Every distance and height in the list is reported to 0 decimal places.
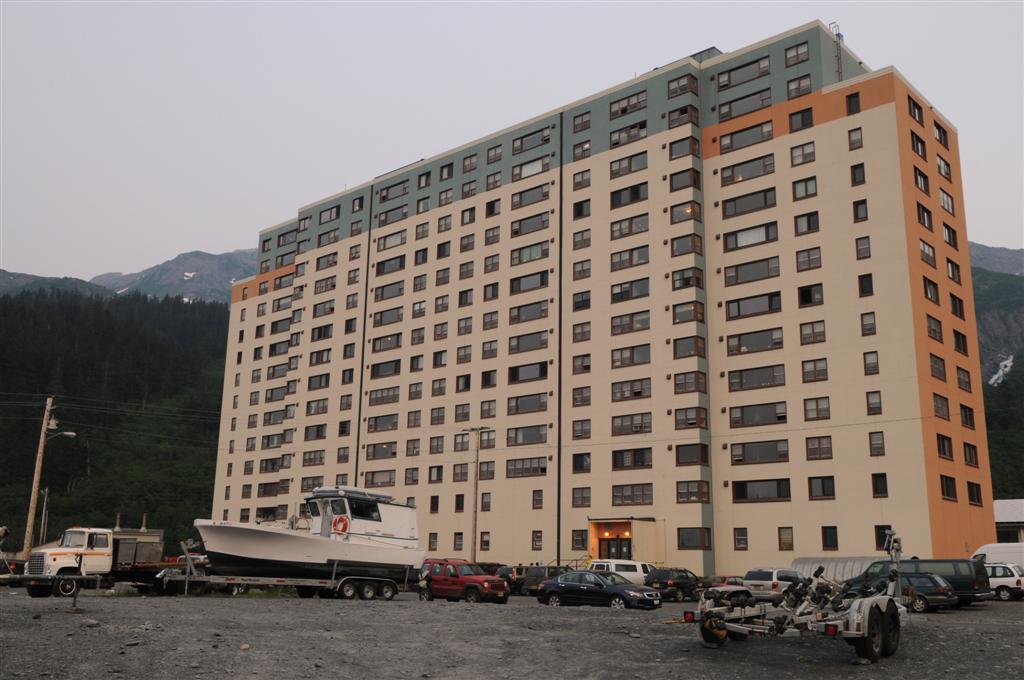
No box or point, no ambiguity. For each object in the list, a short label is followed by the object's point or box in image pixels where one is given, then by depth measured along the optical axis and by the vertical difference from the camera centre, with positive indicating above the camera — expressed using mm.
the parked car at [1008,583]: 44094 -1555
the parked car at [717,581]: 42684 -1862
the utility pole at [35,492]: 52125 +2376
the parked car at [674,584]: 46031 -1981
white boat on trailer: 36656 -220
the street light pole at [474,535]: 65288 +423
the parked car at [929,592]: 34000 -1590
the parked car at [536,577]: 51188 -1948
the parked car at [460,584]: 39781 -1897
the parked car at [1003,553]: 49906 -159
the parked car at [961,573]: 37594 -975
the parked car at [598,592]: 36188 -1982
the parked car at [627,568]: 48156 -1318
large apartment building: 59219 +16094
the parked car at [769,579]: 40594 -1477
